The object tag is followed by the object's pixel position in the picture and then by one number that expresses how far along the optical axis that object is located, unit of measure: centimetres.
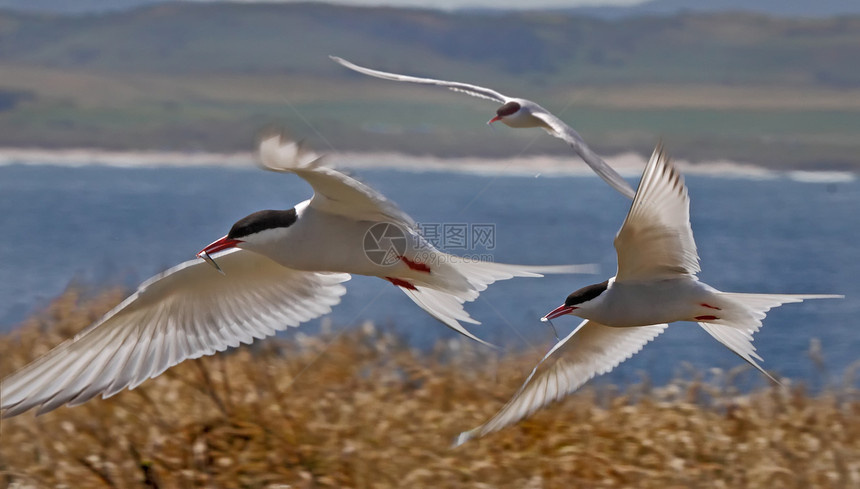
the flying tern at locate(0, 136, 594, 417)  739
